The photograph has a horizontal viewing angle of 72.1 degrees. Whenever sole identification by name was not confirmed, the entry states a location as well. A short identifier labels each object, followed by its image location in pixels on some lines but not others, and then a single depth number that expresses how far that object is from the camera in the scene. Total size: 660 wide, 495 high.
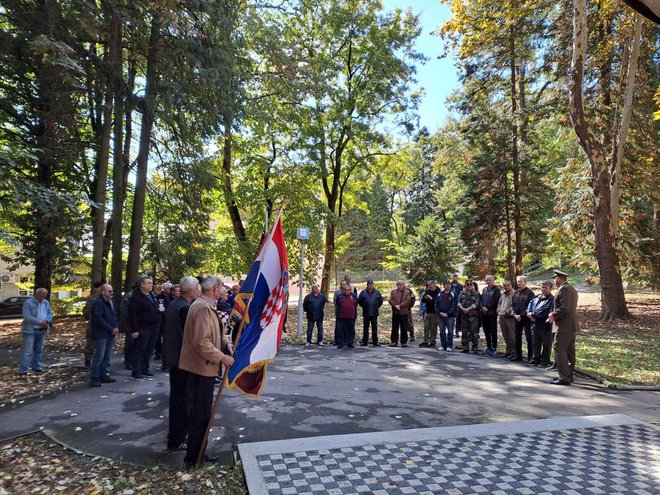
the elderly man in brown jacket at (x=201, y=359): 4.58
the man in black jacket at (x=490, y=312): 11.30
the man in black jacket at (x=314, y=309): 12.77
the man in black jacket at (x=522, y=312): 10.28
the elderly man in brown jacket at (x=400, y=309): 12.64
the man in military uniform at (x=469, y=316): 11.73
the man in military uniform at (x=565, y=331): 8.19
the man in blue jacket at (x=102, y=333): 8.02
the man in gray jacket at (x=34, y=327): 8.92
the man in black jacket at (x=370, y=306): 12.69
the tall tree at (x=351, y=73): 24.56
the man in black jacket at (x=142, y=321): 8.57
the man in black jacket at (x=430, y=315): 12.31
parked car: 27.04
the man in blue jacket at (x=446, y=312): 11.95
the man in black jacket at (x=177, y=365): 5.17
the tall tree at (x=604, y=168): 14.11
